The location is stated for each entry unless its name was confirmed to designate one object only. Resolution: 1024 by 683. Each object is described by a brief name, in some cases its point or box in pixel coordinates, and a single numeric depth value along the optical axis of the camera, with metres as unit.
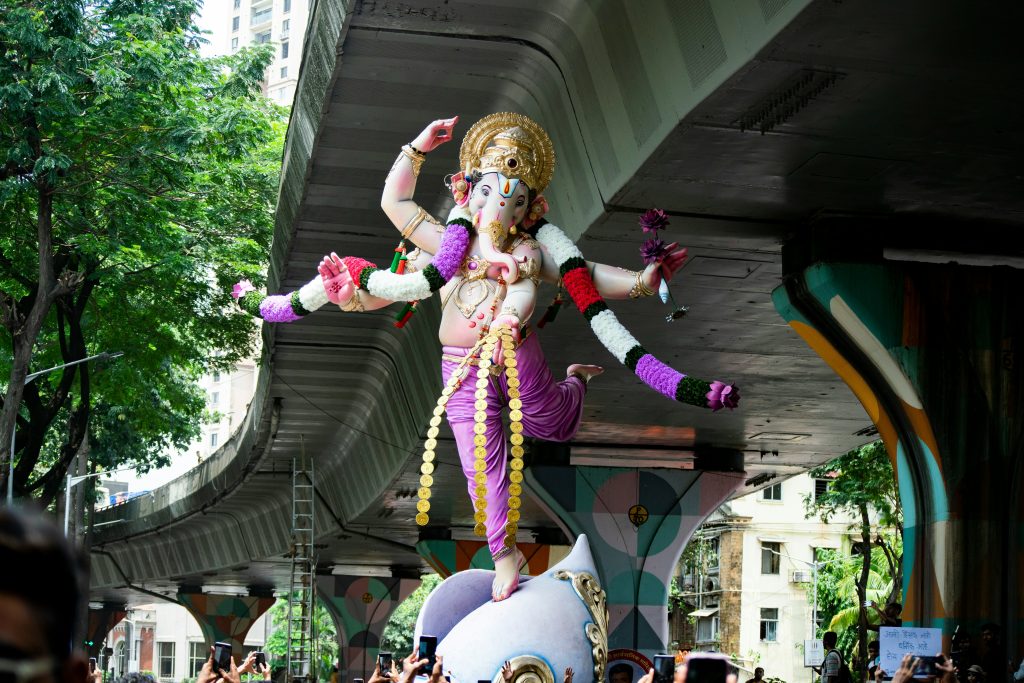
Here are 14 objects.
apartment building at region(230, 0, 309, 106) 109.94
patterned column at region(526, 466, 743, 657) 22.41
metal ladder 23.22
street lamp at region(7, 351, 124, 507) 23.54
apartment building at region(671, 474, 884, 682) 58.78
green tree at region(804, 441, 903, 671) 30.19
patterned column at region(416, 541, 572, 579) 30.94
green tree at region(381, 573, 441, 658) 74.12
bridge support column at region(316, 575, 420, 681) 45.31
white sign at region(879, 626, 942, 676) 9.39
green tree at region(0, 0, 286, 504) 22.31
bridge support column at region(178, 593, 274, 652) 56.12
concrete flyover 8.49
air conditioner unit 59.16
